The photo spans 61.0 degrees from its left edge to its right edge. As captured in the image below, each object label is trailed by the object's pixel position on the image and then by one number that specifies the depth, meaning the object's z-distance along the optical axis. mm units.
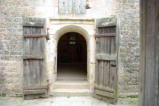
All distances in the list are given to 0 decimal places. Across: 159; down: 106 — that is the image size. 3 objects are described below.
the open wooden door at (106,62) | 3908
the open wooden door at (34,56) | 4059
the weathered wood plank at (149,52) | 1708
